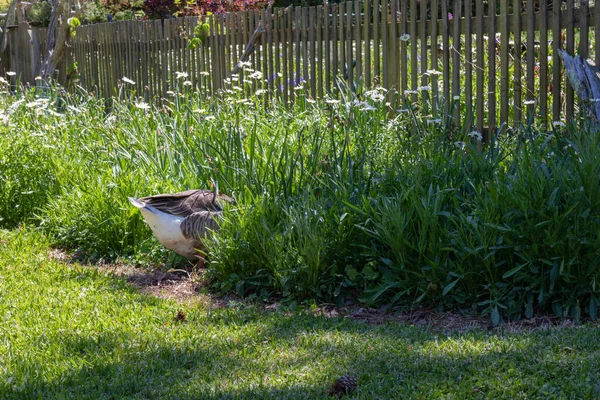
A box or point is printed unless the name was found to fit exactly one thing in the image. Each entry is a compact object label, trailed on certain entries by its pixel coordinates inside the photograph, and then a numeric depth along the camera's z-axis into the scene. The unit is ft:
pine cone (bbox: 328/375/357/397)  10.28
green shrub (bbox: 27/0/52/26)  63.46
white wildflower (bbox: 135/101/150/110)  21.79
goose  16.42
